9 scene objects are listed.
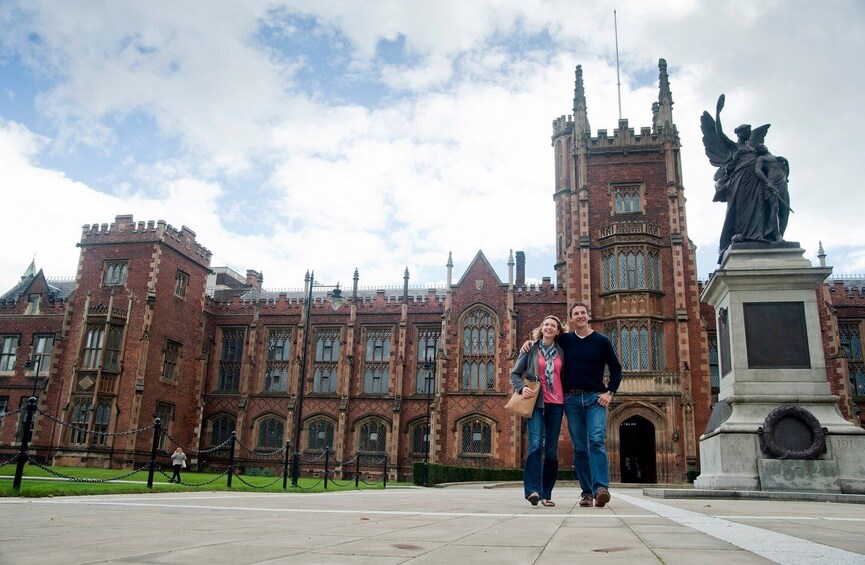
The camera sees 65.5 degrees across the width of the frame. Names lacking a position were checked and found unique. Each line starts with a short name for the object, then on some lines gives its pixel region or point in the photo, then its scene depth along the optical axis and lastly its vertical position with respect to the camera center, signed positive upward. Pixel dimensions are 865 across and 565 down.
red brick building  31.48 +5.23
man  6.95 +0.60
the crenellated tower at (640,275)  30.42 +8.46
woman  7.13 +0.50
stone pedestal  10.37 +1.31
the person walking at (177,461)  19.41 -0.65
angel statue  12.41 +4.94
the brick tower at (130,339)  31.72 +4.83
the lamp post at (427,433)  25.91 +0.67
